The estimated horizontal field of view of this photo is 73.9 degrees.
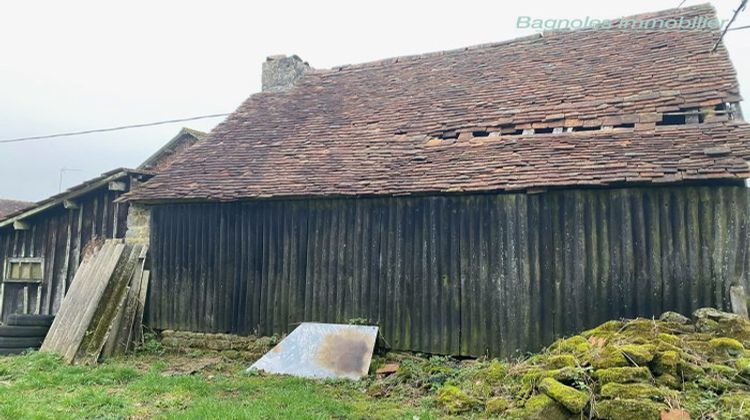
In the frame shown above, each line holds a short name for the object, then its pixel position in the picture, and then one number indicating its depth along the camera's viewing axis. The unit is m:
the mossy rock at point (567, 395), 4.53
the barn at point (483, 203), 6.86
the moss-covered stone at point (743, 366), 4.81
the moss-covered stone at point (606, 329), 6.11
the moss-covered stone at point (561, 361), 5.23
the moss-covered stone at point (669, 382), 4.73
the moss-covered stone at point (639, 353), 4.90
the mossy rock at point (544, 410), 4.63
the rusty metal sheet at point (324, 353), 7.43
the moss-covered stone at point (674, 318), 6.21
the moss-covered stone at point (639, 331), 5.59
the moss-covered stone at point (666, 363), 4.86
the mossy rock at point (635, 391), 4.46
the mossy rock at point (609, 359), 4.93
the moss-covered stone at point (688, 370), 4.86
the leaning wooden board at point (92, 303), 8.41
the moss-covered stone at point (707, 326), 5.79
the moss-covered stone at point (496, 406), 5.19
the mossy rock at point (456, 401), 5.47
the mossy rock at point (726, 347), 5.20
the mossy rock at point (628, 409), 4.26
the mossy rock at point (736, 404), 4.20
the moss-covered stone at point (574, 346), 5.56
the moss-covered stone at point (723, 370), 4.85
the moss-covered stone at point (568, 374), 4.93
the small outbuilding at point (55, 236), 11.76
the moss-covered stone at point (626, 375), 4.70
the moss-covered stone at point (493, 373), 6.03
